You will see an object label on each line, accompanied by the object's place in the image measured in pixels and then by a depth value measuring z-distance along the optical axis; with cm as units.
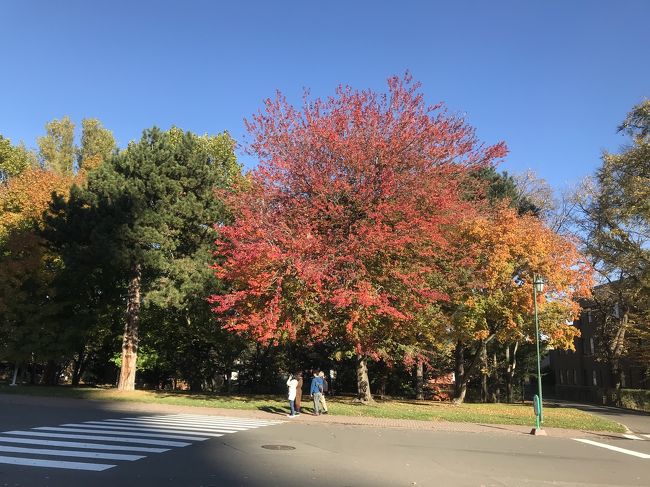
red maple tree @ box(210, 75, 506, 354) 2111
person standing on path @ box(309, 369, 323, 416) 1998
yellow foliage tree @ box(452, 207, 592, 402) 2794
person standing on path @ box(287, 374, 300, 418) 1949
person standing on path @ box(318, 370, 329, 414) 2036
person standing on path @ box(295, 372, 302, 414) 1986
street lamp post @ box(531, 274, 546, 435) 1638
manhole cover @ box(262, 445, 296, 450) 1111
